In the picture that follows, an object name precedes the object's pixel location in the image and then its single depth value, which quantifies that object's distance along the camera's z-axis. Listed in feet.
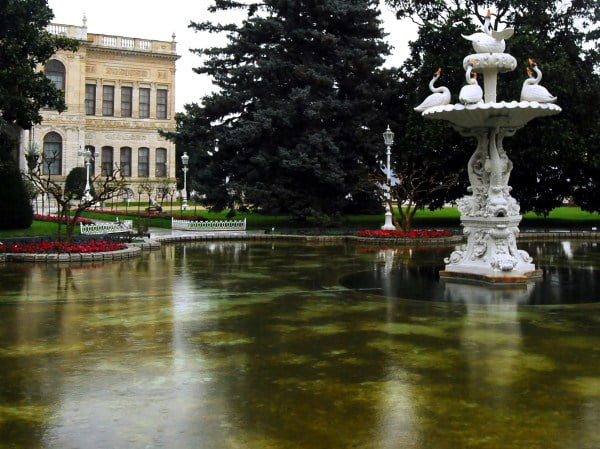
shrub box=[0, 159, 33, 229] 73.31
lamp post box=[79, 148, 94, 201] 134.51
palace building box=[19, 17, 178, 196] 182.39
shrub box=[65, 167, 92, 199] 136.05
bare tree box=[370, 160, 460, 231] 78.59
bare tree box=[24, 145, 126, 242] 55.98
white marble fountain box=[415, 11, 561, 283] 41.65
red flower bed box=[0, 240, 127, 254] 53.21
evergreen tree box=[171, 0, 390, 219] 89.51
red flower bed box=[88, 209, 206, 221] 95.69
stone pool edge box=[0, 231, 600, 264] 51.98
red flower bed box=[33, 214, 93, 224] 93.04
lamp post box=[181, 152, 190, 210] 118.34
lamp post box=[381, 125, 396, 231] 81.05
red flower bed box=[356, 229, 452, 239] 72.33
